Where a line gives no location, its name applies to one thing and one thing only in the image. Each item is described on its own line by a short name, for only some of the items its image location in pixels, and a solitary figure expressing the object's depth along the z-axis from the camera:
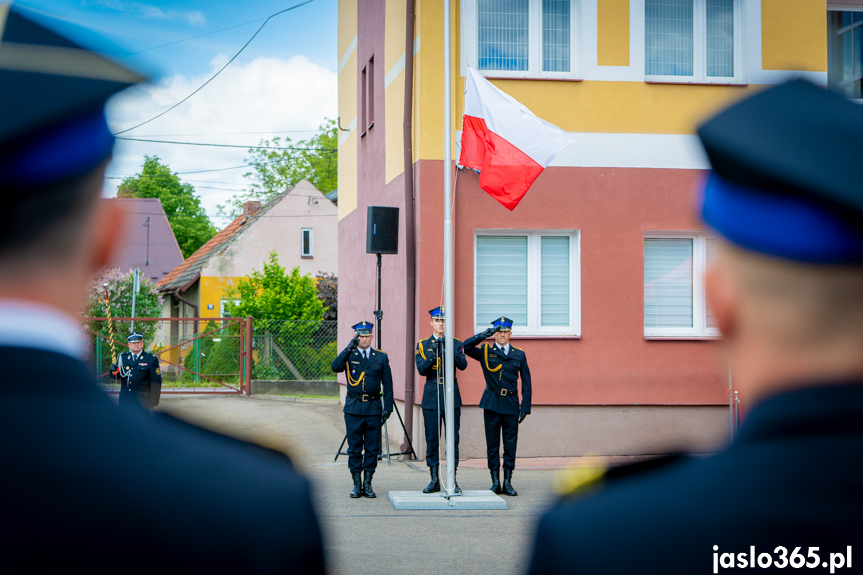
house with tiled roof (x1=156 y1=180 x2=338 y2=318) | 36.25
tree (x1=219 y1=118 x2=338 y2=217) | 55.91
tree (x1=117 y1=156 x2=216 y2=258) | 63.47
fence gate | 23.00
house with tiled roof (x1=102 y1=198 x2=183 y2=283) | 51.01
